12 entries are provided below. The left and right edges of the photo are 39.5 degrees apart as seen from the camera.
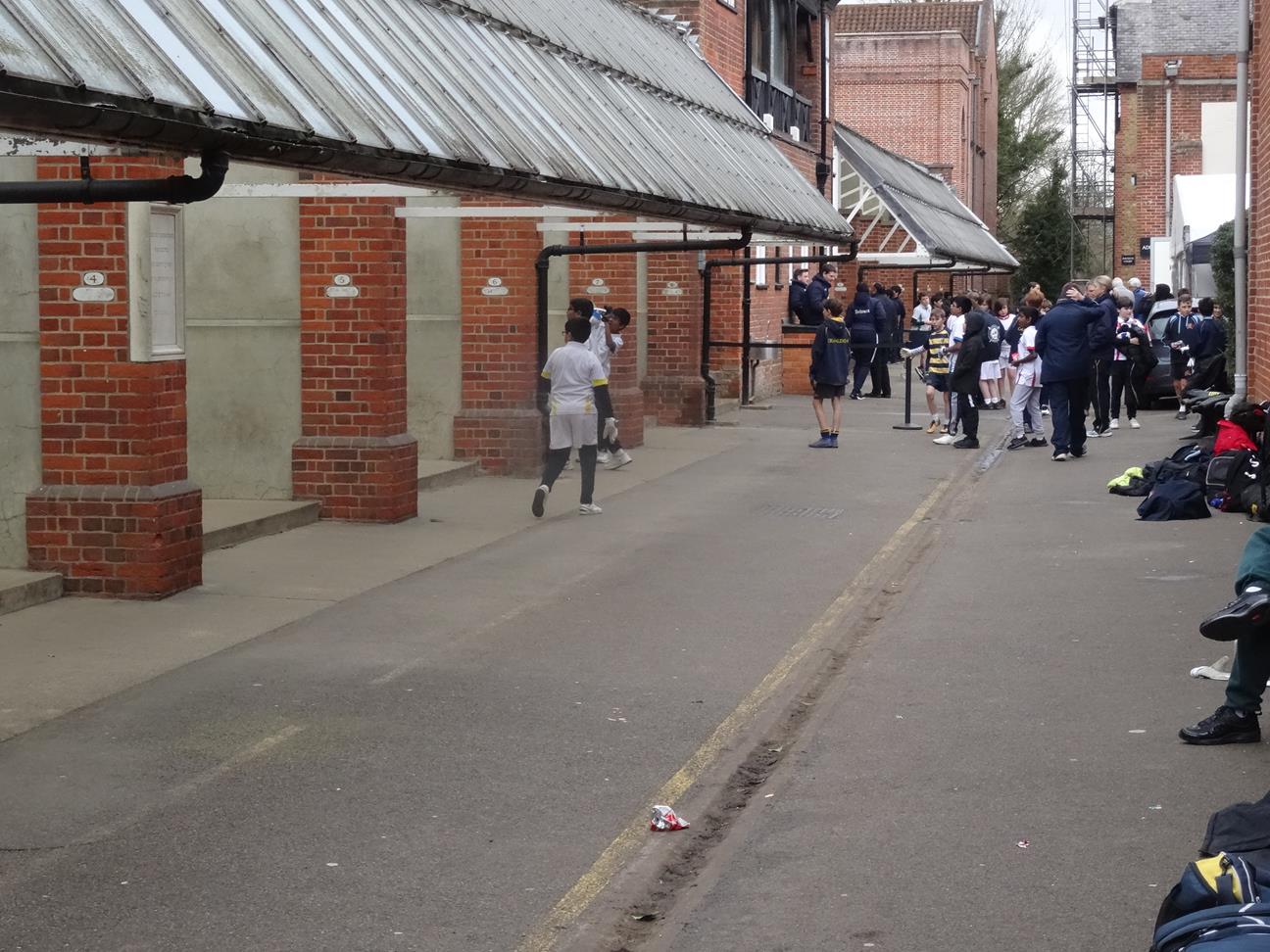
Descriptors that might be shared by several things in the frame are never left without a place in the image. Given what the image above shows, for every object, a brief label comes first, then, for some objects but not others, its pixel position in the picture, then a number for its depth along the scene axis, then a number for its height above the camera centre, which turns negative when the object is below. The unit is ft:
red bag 45.57 -2.06
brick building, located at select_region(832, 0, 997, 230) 178.40 +27.73
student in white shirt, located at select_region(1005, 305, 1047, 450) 69.31 -0.89
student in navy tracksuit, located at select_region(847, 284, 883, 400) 98.89 +1.91
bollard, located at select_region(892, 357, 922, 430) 79.61 -2.27
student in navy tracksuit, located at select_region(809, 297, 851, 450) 68.23 -0.20
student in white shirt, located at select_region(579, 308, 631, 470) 58.65 +0.78
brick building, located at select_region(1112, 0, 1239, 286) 165.17 +24.29
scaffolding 206.65 +25.95
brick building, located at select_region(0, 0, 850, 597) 26.18 +2.92
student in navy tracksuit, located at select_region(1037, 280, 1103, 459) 62.59 -0.04
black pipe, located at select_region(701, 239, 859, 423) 77.92 +1.09
